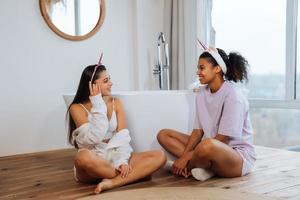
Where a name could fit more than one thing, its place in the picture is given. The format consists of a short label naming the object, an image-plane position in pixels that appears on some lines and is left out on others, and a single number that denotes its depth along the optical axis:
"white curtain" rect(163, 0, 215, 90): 4.17
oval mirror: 3.70
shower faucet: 4.19
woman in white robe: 2.24
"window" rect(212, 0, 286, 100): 3.62
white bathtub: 2.77
